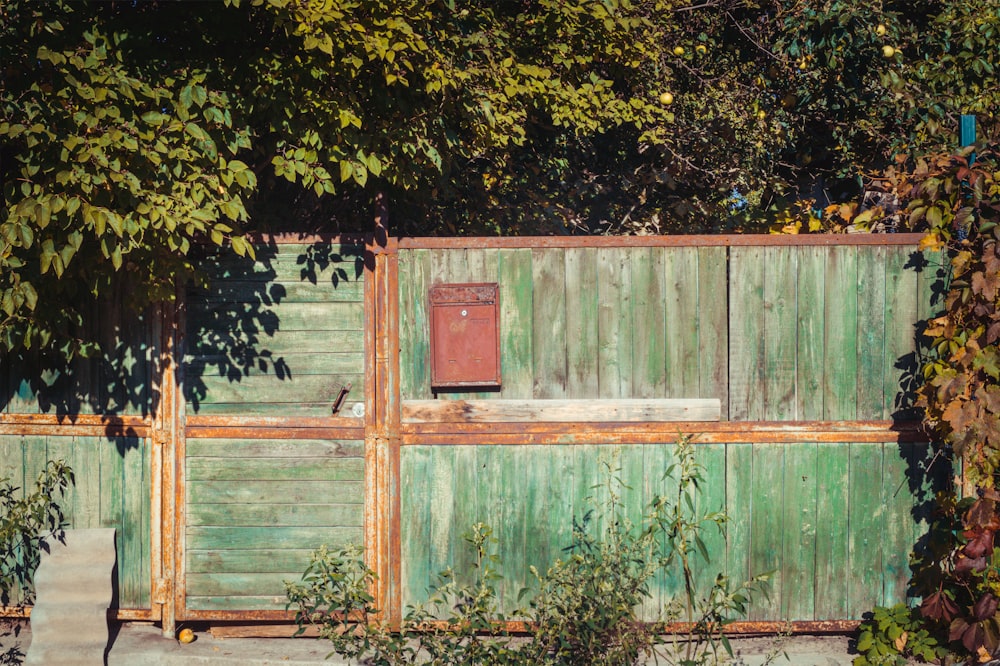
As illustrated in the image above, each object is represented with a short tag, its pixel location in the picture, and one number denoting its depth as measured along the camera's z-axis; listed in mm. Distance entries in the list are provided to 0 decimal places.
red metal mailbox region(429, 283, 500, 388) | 4773
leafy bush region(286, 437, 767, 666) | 4008
